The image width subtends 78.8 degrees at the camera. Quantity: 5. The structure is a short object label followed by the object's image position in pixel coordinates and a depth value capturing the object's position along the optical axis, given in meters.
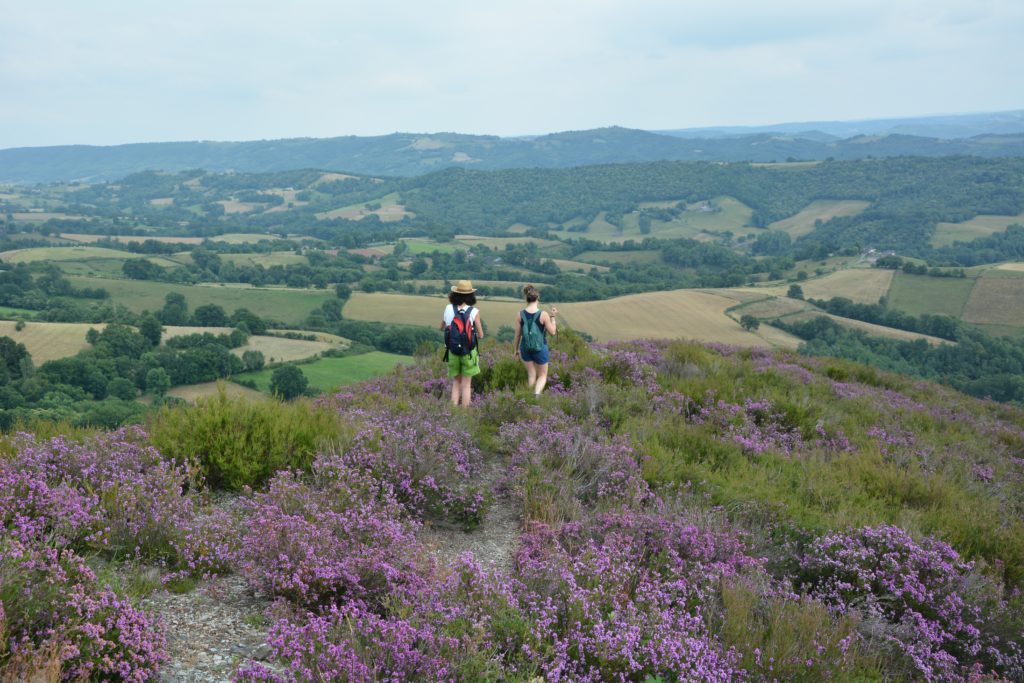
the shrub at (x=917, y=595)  4.08
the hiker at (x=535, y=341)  9.00
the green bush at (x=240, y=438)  5.55
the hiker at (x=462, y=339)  8.45
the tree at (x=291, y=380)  47.78
